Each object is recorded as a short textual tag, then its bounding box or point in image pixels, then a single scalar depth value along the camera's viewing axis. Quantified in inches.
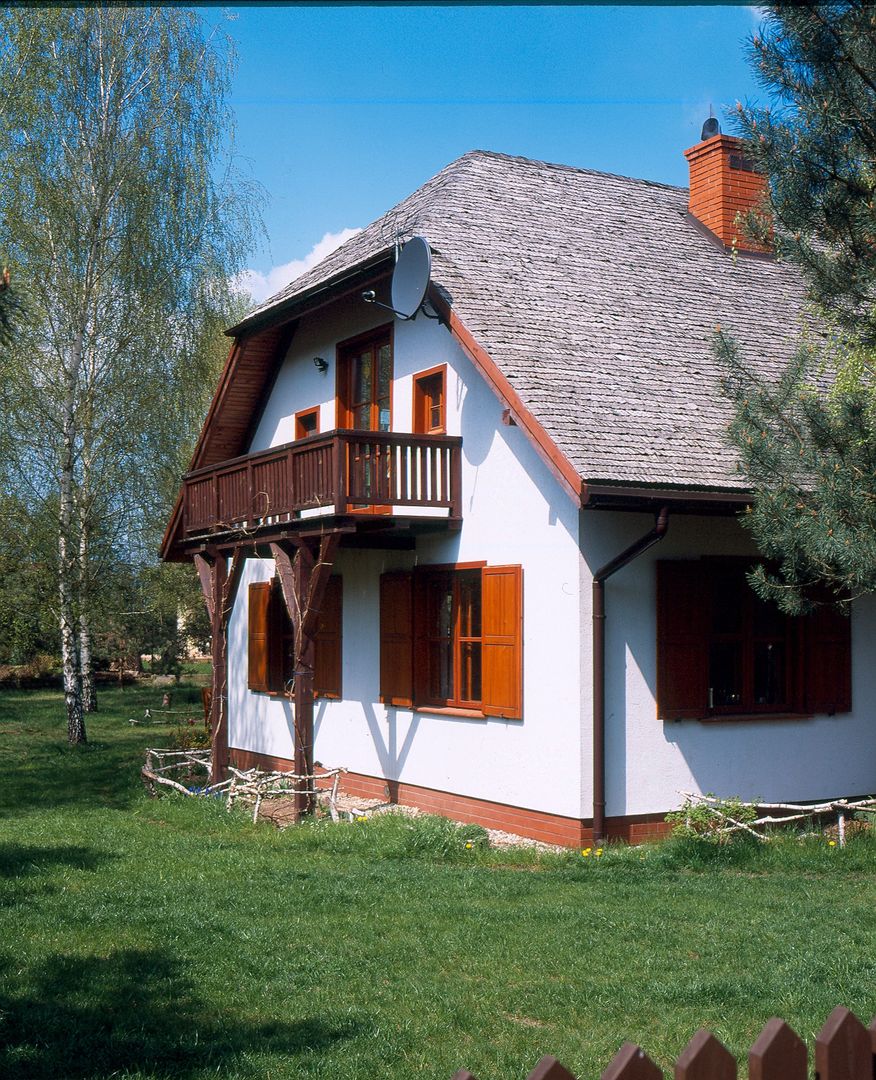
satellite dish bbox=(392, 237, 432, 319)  490.6
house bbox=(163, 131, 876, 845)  440.8
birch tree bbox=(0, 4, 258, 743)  807.7
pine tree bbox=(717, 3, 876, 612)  261.0
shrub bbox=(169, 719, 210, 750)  725.3
